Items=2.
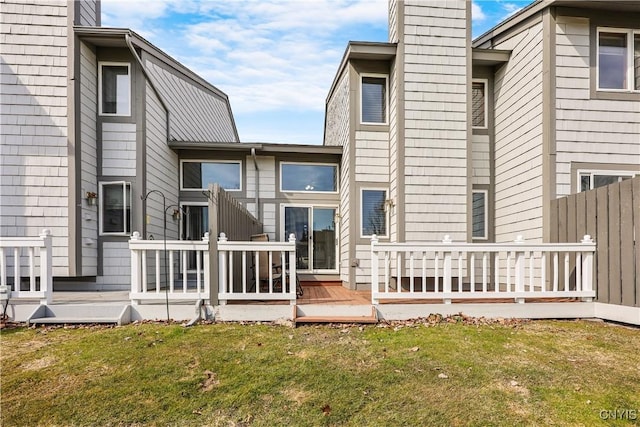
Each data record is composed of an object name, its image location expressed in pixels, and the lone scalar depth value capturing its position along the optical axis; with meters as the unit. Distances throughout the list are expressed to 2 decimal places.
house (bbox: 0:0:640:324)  5.84
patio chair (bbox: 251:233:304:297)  6.07
